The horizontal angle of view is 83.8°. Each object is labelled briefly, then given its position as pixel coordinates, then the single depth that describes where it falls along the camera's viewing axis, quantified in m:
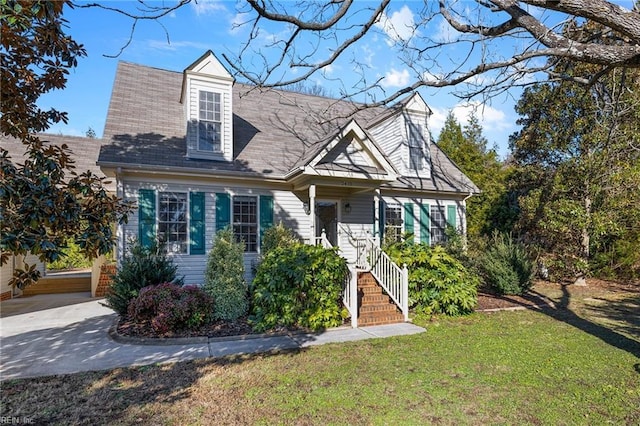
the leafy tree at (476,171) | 16.78
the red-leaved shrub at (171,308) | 6.64
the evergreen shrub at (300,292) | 7.21
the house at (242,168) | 9.34
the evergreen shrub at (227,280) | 7.71
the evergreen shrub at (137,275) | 7.75
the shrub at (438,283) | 8.51
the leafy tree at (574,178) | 11.66
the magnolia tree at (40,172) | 2.42
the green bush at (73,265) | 17.27
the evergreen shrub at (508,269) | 10.89
